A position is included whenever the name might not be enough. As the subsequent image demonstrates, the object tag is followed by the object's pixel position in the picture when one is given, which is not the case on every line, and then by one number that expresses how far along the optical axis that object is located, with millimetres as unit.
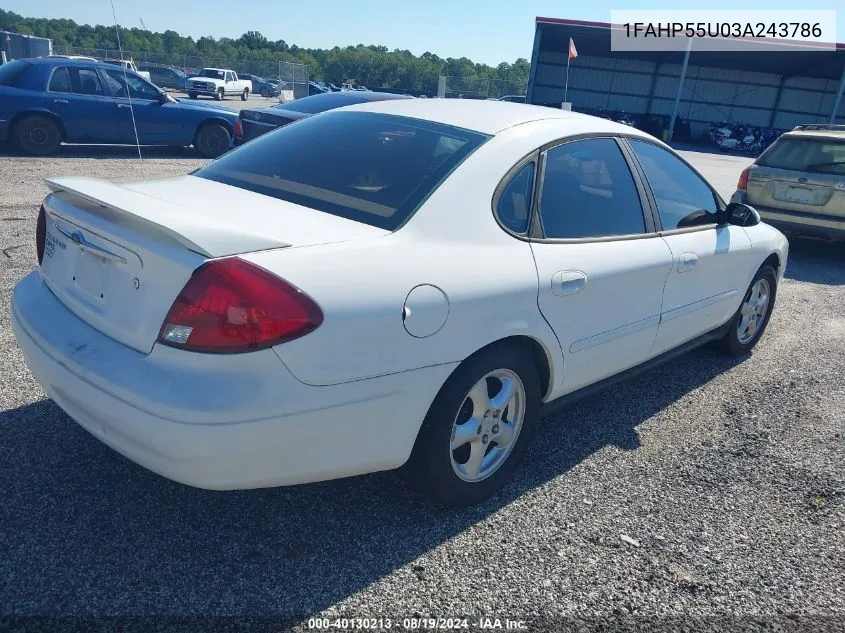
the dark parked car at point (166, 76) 44812
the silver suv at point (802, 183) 8031
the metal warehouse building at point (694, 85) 34469
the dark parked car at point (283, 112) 9445
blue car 10898
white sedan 2176
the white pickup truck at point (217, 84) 39656
